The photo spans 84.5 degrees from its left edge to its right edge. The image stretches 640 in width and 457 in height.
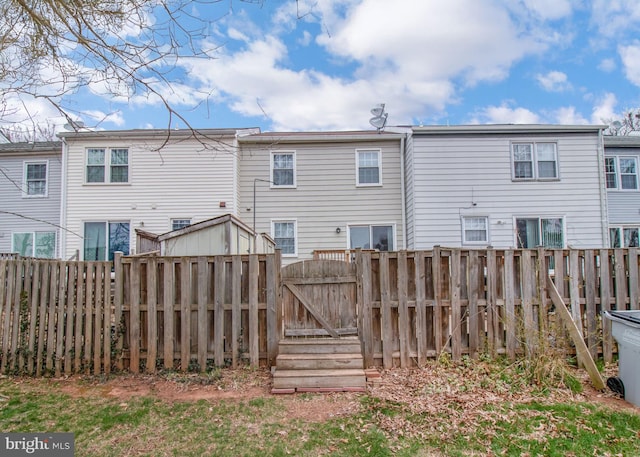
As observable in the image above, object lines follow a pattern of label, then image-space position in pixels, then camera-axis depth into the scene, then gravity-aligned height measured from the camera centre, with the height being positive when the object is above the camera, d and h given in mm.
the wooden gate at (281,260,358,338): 4930 -603
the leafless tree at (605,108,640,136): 24141 +9111
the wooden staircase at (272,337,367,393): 4031 -1349
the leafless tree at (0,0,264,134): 3547 +2245
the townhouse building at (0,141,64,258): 13664 +2308
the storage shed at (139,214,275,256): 6293 +336
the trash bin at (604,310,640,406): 3672 -1115
